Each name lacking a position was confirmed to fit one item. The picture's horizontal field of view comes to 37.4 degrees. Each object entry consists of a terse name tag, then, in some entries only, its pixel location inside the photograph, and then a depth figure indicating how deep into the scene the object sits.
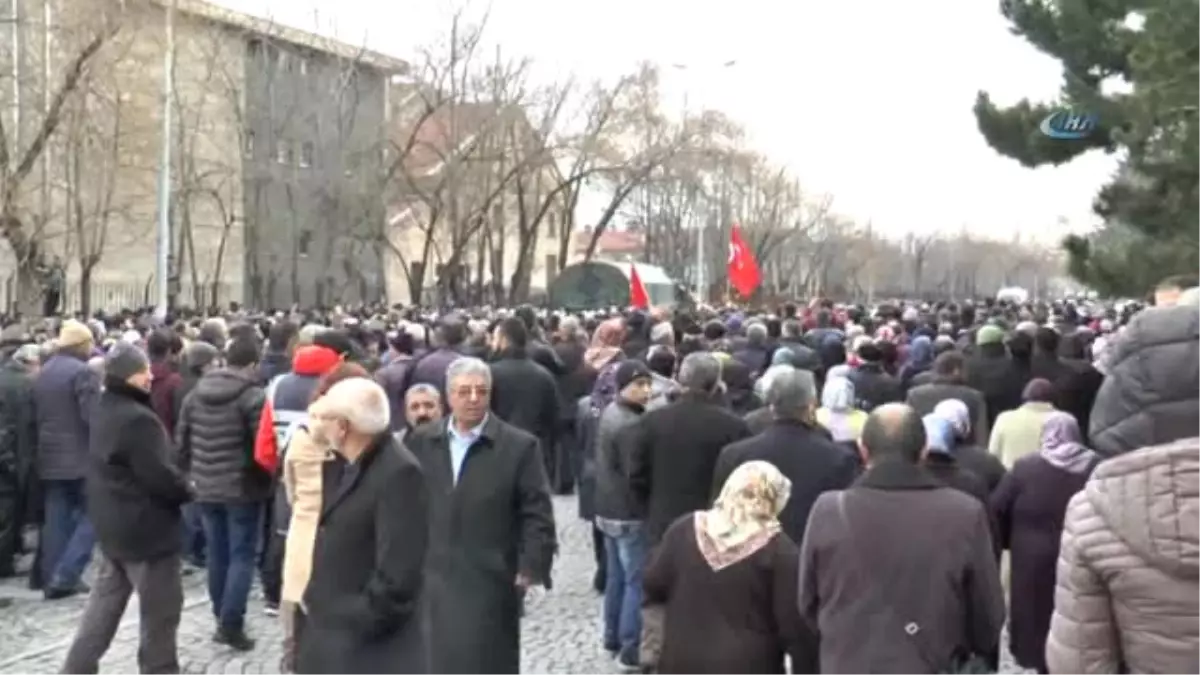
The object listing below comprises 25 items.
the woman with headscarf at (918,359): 15.78
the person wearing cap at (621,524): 9.91
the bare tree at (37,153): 30.95
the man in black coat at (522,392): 12.92
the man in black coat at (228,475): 10.48
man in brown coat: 5.86
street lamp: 57.41
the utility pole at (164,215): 31.08
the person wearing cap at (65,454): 12.30
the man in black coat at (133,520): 9.01
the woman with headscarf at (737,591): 6.28
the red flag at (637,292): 32.72
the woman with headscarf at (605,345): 14.51
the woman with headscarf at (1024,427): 10.04
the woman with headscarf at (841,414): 9.75
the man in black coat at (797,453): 8.08
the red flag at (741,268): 37.53
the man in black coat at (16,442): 12.60
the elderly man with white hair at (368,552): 5.90
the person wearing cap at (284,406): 9.97
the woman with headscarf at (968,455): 8.63
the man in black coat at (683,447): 9.20
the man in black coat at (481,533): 7.79
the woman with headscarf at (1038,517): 8.12
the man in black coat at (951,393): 11.29
